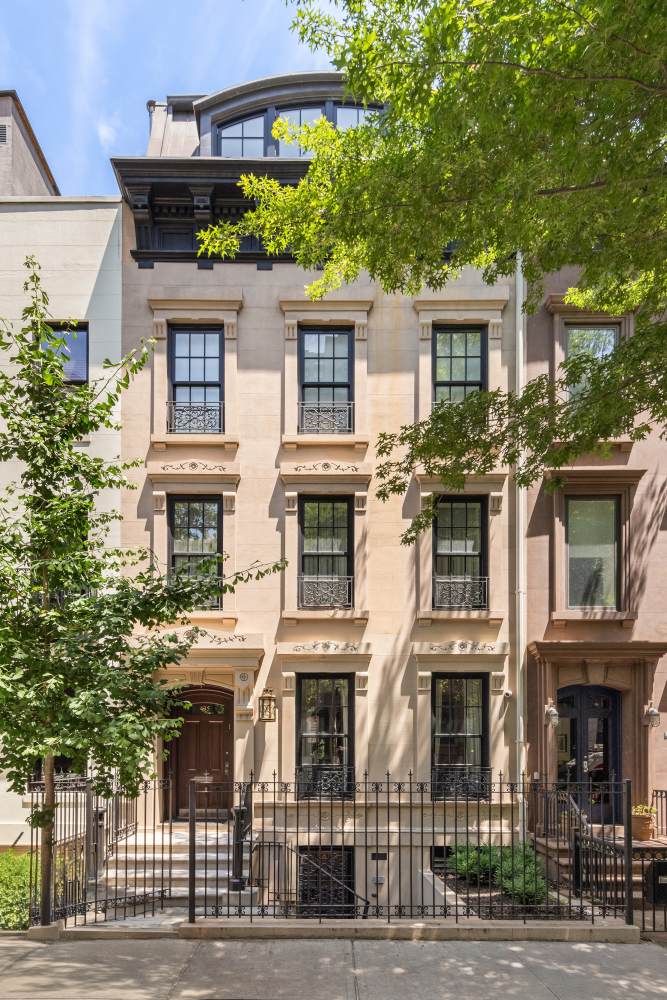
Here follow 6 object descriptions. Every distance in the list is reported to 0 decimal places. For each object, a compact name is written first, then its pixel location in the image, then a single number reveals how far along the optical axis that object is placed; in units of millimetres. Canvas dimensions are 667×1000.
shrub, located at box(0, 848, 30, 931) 10281
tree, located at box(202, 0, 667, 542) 6016
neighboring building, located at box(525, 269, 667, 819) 14219
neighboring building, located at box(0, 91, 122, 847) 14797
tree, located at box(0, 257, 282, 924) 7383
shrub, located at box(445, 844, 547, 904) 10184
